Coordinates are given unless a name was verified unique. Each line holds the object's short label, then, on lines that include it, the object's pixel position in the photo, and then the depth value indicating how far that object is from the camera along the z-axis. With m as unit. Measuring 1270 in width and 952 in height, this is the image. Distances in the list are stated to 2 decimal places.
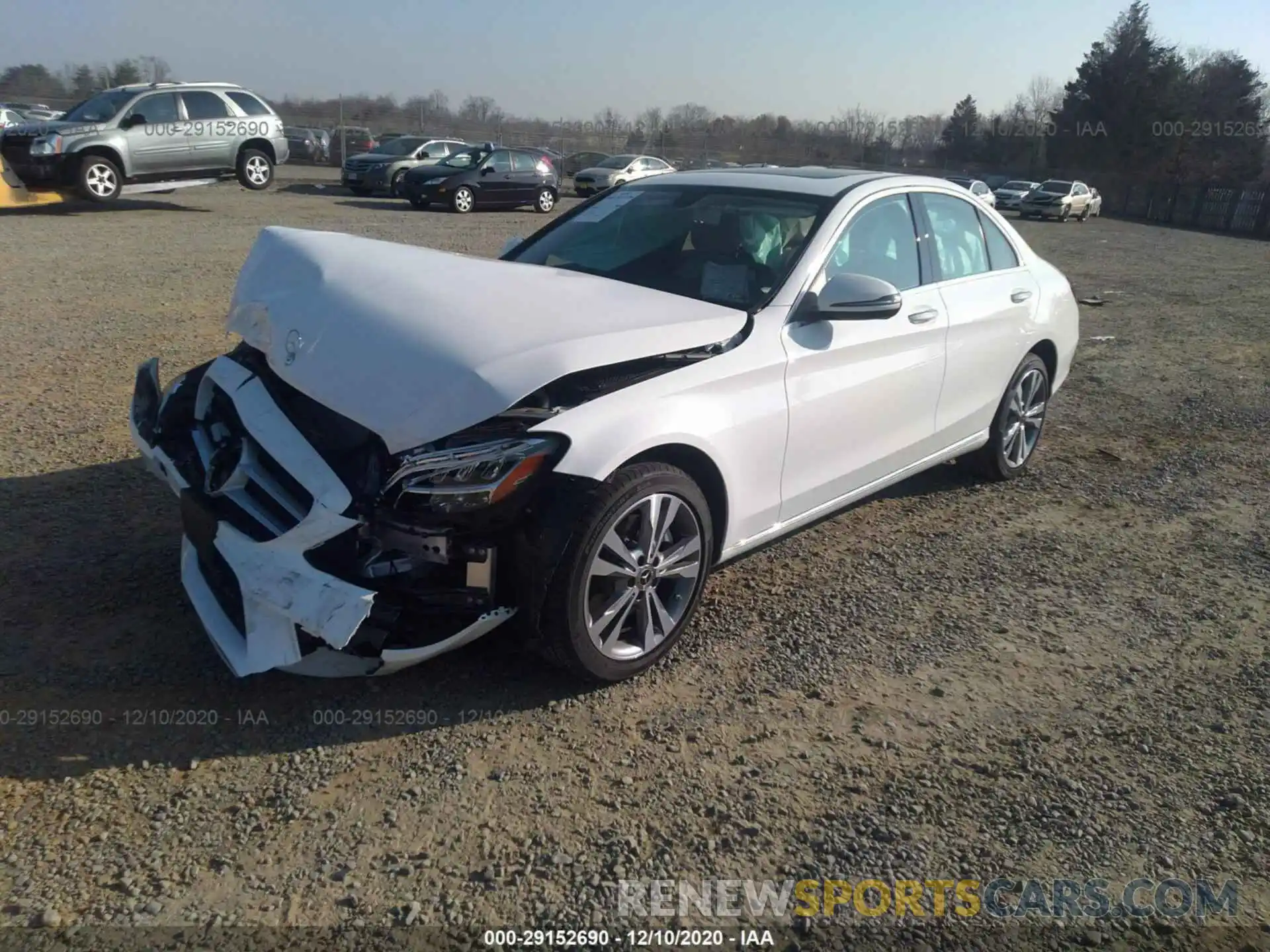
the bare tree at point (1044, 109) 60.41
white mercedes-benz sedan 2.77
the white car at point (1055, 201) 33.50
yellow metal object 14.92
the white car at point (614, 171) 27.44
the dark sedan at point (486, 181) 20.72
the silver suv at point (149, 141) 15.28
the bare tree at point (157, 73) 46.72
